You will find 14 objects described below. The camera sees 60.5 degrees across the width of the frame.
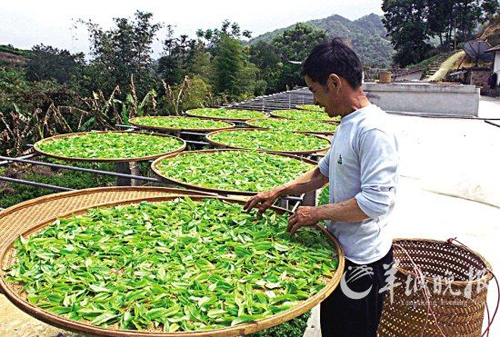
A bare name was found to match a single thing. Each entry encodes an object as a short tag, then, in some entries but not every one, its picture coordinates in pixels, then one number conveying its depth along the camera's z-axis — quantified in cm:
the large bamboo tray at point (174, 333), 106
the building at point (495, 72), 1989
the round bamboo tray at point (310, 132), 448
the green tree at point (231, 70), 1709
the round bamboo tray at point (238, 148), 354
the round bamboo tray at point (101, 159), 299
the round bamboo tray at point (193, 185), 241
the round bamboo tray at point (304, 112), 550
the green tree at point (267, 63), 2514
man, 138
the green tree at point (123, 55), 1858
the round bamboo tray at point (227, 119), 545
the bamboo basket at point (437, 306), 201
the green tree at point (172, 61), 2251
